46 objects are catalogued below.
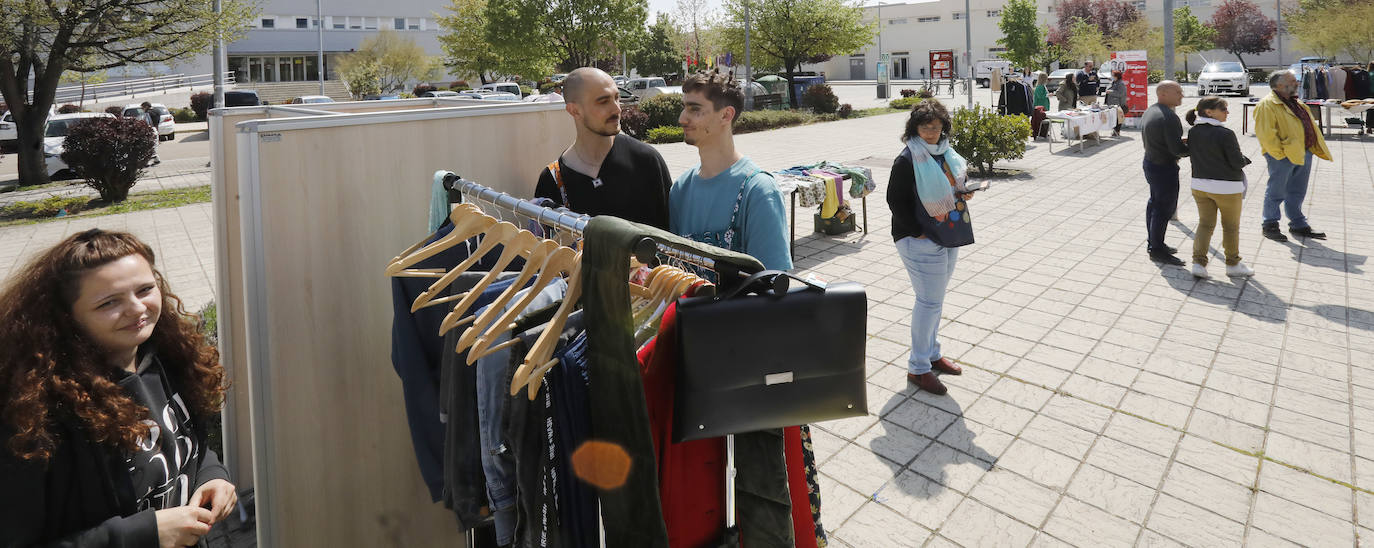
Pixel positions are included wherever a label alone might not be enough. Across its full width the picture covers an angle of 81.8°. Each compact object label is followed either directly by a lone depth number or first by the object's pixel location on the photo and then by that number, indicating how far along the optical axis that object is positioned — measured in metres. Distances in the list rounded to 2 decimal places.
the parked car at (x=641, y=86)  38.06
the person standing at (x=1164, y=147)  7.25
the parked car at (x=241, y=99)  29.94
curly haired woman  1.67
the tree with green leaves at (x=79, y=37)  13.95
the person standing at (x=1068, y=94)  20.33
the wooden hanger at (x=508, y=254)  2.10
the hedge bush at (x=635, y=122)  20.71
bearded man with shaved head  2.85
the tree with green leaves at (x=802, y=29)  34.12
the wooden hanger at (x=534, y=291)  1.82
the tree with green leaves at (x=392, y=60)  45.62
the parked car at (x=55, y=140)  17.66
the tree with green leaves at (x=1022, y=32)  52.09
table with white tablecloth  16.53
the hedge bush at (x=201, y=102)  35.98
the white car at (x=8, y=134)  24.06
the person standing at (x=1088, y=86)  21.78
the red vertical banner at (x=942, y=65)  24.89
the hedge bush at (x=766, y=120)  24.76
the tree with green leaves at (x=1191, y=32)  53.58
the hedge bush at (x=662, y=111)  23.77
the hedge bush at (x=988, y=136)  13.45
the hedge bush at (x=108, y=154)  13.44
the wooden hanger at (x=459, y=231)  2.27
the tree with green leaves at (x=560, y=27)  32.75
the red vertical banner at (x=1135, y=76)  20.52
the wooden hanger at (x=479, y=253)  2.17
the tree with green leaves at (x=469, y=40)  43.16
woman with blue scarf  4.58
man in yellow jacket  8.01
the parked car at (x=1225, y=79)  31.41
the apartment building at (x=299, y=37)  55.28
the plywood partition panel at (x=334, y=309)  2.46
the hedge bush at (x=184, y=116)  37.66
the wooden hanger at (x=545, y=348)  1.71
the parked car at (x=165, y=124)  26.55
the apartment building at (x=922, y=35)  72.19
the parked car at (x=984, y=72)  46.53
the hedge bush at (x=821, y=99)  29.78
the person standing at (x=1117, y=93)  20.28
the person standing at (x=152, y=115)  25.76
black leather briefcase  1.57
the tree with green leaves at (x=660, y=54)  59.81
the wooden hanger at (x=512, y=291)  1.89
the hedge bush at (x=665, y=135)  21.82
